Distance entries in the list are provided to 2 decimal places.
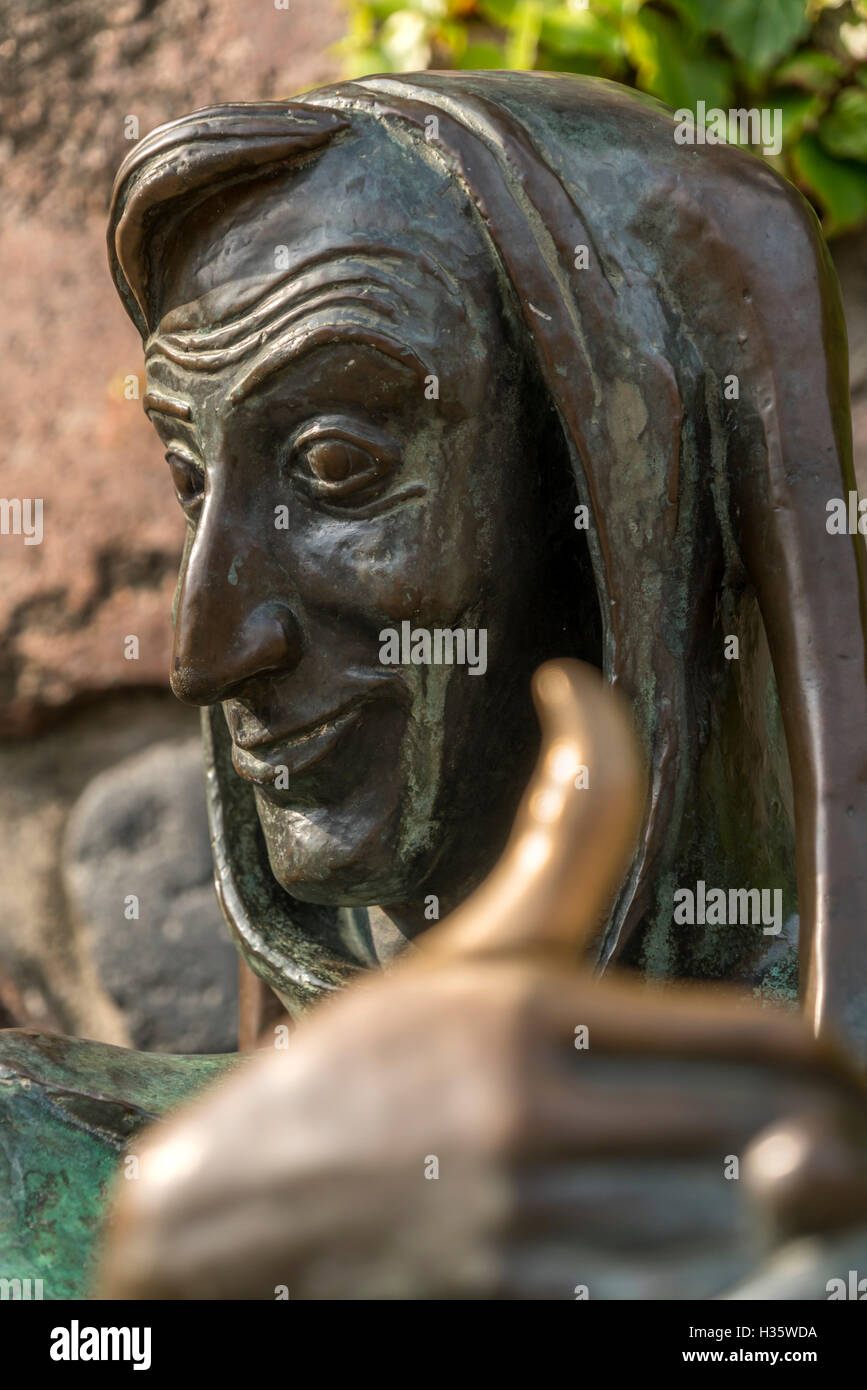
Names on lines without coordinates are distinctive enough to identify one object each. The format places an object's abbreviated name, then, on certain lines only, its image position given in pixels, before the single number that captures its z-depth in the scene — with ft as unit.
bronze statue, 4.67
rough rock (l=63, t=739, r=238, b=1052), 6.04
